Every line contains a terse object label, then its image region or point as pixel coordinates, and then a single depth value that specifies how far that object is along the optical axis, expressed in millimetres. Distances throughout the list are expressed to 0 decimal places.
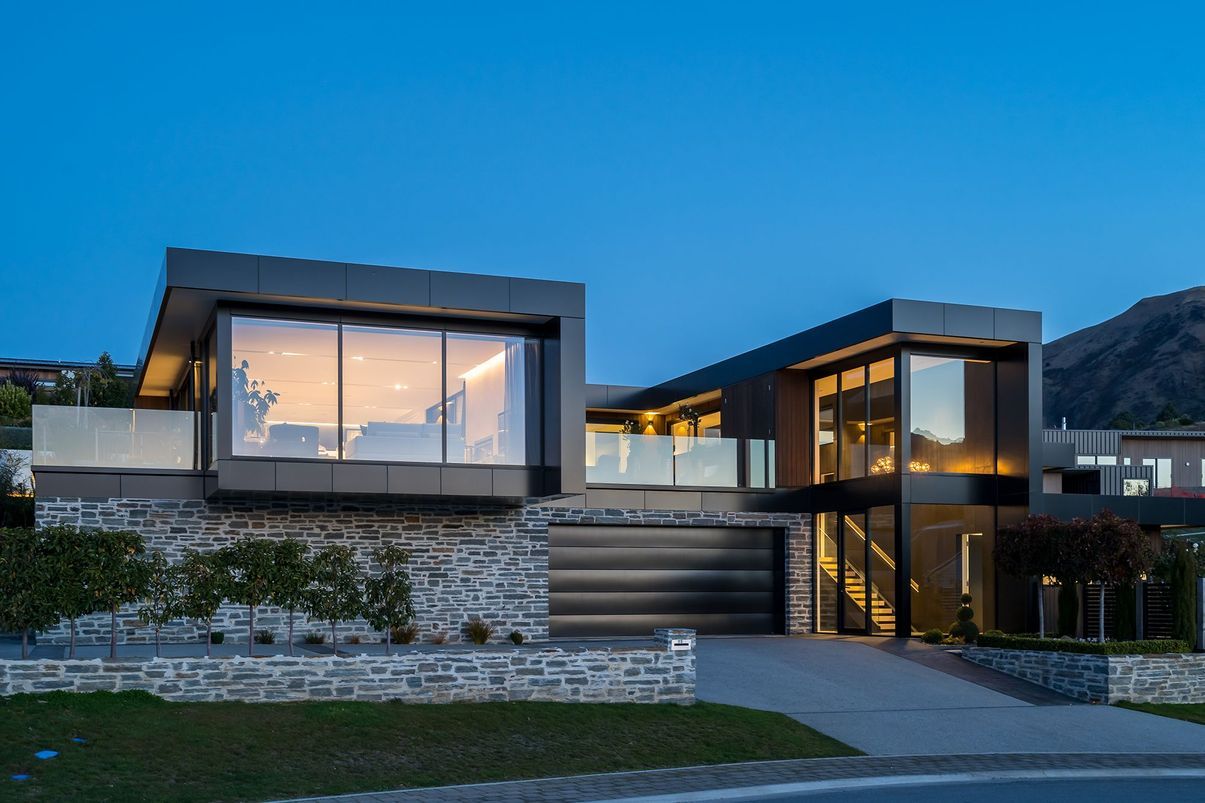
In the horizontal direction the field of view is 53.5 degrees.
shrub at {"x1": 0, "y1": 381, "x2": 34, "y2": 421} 32312
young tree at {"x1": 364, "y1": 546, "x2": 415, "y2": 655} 14562
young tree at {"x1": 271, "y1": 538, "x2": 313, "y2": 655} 13883
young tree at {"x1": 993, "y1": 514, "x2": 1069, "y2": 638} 18047
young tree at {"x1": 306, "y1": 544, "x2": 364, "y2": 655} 14117
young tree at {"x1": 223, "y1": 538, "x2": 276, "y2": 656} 13742
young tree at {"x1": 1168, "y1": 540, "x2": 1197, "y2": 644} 18281
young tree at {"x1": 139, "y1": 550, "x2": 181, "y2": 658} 13383
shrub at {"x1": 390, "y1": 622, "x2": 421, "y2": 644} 18344
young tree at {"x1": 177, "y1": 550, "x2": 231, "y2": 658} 13414
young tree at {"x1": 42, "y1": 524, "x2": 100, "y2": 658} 12695
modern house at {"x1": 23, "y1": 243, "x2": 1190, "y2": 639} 17453
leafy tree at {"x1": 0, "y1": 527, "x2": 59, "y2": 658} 12477
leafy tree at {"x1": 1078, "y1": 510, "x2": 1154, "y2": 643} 17500
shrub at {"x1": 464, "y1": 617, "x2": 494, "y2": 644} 18969
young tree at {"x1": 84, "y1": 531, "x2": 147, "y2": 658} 12859
